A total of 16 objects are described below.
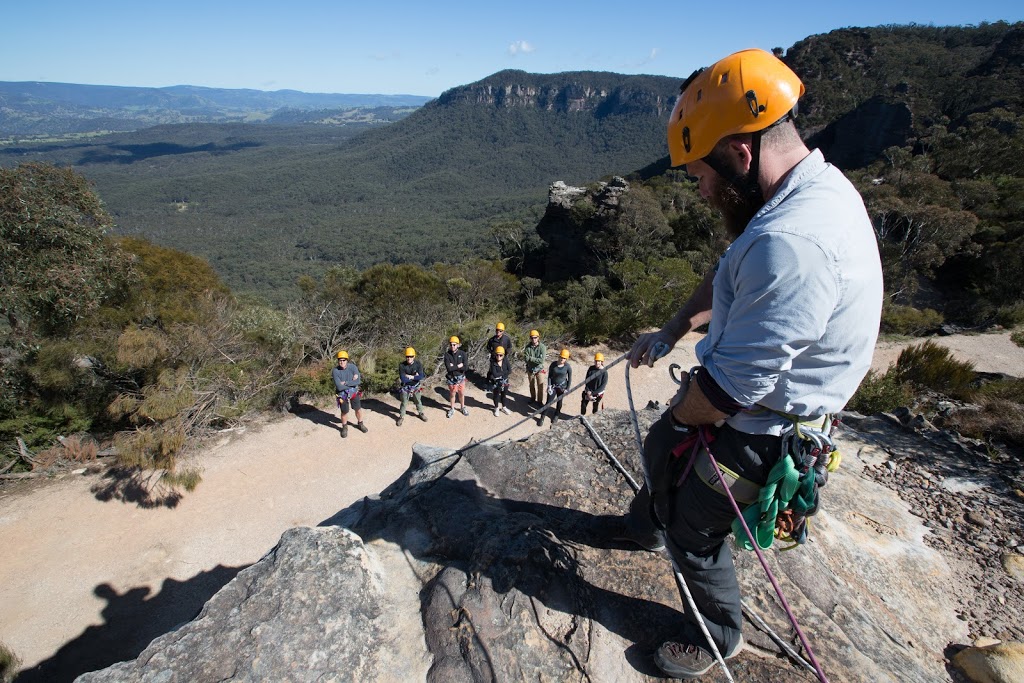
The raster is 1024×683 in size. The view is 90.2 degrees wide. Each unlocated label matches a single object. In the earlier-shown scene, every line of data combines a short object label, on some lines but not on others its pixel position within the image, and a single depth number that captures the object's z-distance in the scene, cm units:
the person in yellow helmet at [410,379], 892
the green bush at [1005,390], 676
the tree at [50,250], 720
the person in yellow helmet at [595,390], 890
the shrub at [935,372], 859
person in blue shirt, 148
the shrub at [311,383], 934
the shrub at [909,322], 1512
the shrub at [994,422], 494
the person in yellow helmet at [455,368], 926
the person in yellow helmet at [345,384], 836
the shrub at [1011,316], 1519
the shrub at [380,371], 982
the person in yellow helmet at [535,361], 968
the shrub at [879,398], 734
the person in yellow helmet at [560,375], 896
